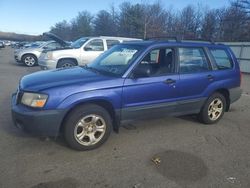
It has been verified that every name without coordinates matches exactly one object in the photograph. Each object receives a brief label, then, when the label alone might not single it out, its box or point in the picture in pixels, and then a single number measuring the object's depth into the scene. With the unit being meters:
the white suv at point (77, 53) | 8.29
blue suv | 2.94
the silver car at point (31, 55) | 12.35
